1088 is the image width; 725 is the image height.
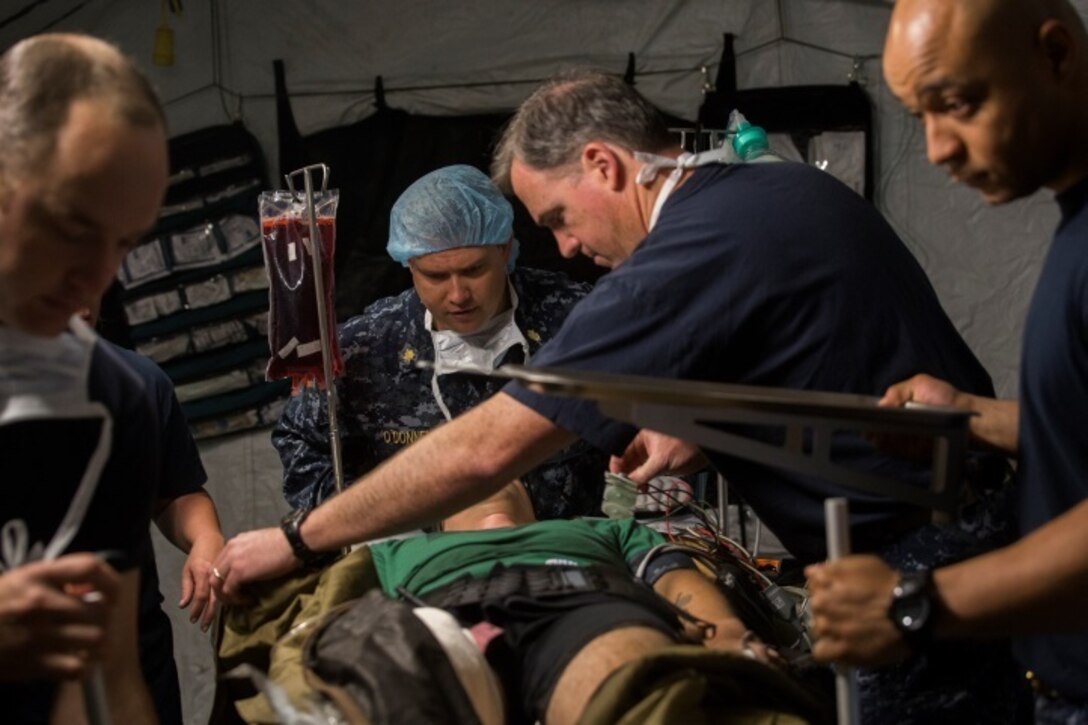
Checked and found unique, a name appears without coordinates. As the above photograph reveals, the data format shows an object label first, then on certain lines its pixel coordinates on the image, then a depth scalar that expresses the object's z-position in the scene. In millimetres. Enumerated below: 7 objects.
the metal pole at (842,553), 1475
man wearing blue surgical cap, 3012
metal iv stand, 2695
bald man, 1494
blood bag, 2795
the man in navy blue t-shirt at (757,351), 1941
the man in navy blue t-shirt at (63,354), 1284
